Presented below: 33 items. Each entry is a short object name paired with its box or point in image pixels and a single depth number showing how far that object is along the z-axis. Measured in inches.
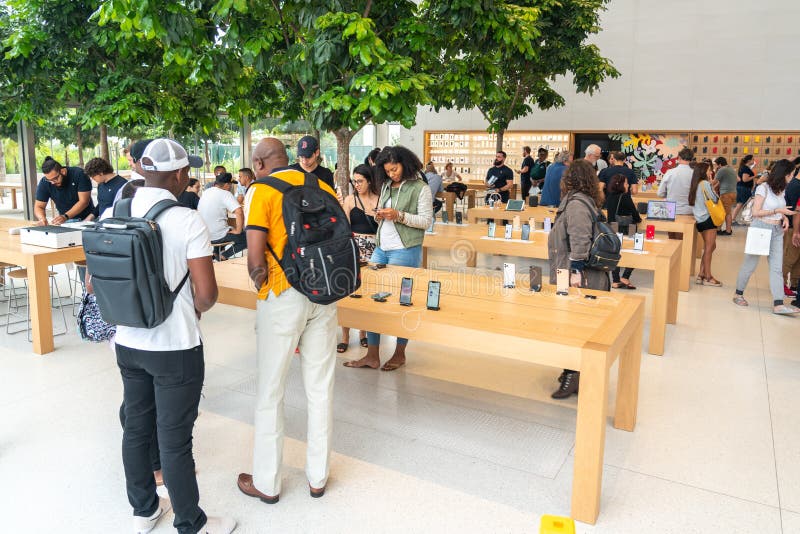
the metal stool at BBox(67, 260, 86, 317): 190.0
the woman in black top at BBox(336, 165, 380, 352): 166.9
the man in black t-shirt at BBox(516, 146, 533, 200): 489.7
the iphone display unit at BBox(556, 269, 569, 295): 124.4
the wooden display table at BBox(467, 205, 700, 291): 257.4
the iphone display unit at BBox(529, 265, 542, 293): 127.0
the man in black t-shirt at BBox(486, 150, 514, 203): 408.9
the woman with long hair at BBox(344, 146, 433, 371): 154.3
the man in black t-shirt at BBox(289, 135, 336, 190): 116.9
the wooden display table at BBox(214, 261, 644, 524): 92.6
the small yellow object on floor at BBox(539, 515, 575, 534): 48.8
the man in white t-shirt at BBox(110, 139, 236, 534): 78.2
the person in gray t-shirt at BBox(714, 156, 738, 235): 400.5
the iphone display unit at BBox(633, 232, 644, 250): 190.9
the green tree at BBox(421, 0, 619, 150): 199.9
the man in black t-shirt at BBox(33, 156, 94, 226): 218.1
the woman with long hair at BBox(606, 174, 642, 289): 240.9
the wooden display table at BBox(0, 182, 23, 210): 370.0
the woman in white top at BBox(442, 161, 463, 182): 522.9
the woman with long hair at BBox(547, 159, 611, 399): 135.4
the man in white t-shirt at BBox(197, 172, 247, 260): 221.3
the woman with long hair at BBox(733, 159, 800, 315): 209.3
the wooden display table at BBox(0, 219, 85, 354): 172.1
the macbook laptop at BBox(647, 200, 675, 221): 271.3
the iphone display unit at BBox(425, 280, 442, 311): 113.4
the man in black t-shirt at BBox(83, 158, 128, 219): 193.2
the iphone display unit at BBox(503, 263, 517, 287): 131.2
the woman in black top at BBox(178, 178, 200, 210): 251.8
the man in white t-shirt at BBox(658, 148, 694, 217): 287.4
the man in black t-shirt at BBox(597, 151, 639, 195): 277.6
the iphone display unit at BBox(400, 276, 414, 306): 116.9
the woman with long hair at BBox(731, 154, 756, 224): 460.6
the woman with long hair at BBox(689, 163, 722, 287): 267.6
